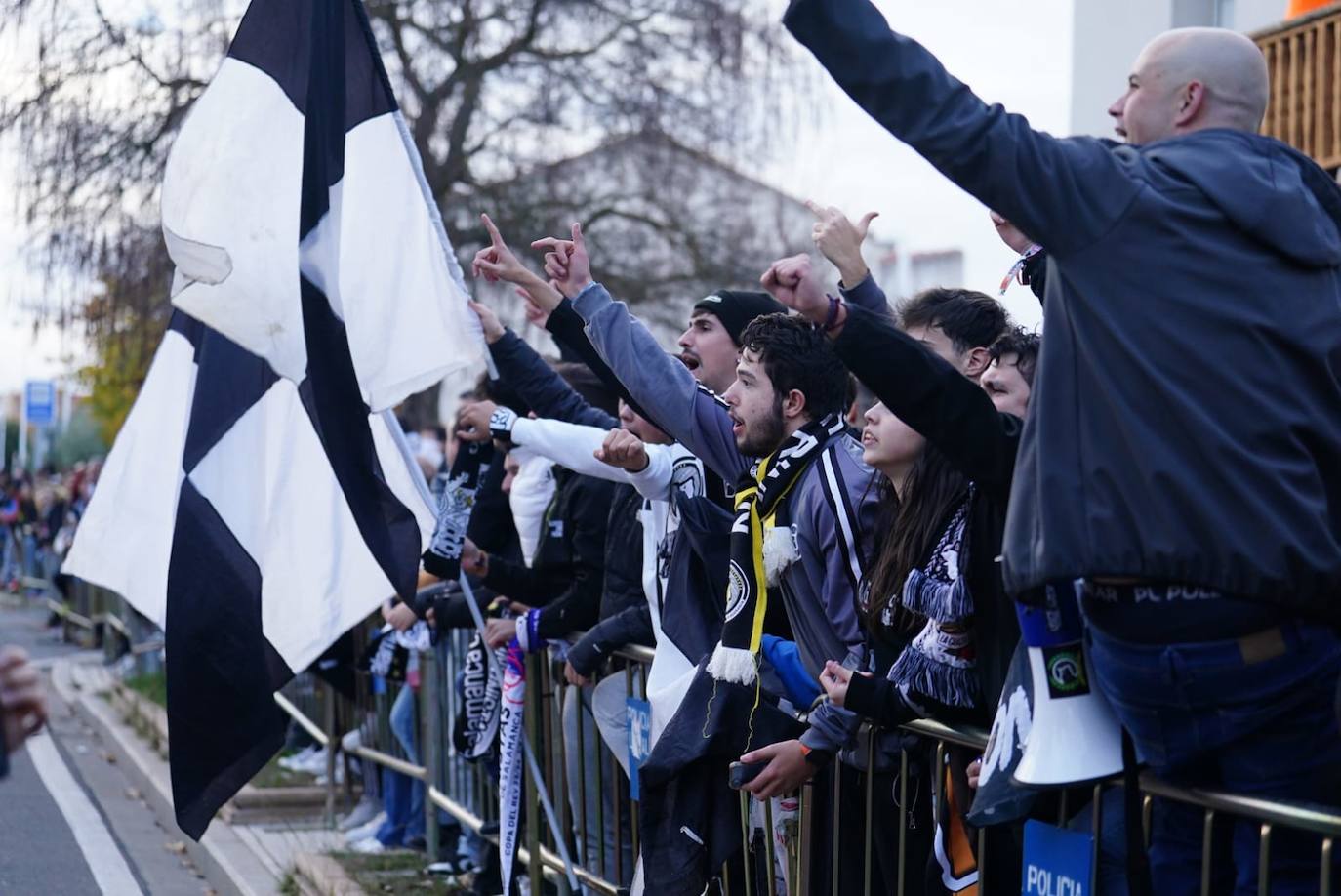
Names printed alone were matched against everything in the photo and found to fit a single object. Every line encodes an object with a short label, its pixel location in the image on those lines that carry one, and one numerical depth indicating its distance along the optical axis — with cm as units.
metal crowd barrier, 308
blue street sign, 3928
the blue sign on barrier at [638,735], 534
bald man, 291
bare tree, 1934
